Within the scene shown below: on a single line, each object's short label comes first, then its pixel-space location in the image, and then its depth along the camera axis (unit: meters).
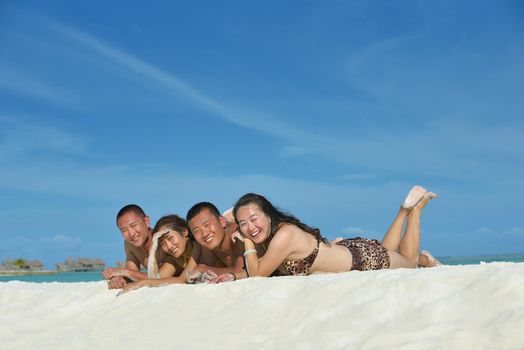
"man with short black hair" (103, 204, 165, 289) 6.21
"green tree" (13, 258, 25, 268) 73.00
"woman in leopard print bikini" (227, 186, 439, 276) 5.04
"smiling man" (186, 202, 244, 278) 5.49
